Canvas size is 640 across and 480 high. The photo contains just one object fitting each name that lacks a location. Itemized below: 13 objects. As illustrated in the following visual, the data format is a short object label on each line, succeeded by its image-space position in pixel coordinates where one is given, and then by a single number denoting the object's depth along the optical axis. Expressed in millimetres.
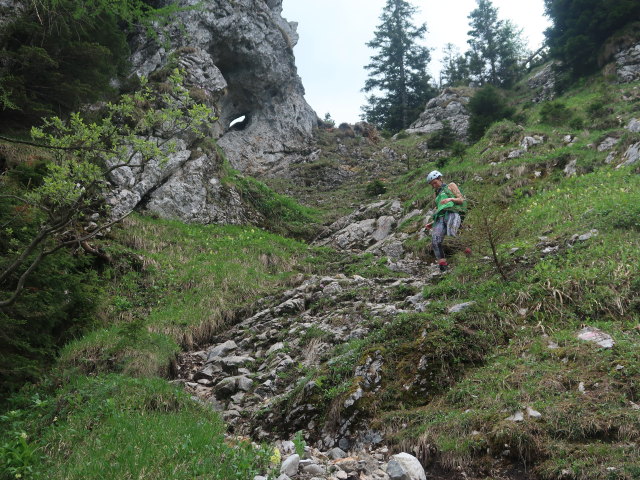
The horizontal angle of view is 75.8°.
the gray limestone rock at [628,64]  22266
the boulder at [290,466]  3816
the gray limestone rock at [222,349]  8312
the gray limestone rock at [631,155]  10877
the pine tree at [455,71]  45769
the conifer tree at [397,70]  44844
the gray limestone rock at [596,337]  4785
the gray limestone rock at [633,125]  13550
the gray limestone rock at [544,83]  28305
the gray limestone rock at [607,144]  12891
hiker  9477
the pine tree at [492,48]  38531
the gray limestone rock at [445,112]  35312
